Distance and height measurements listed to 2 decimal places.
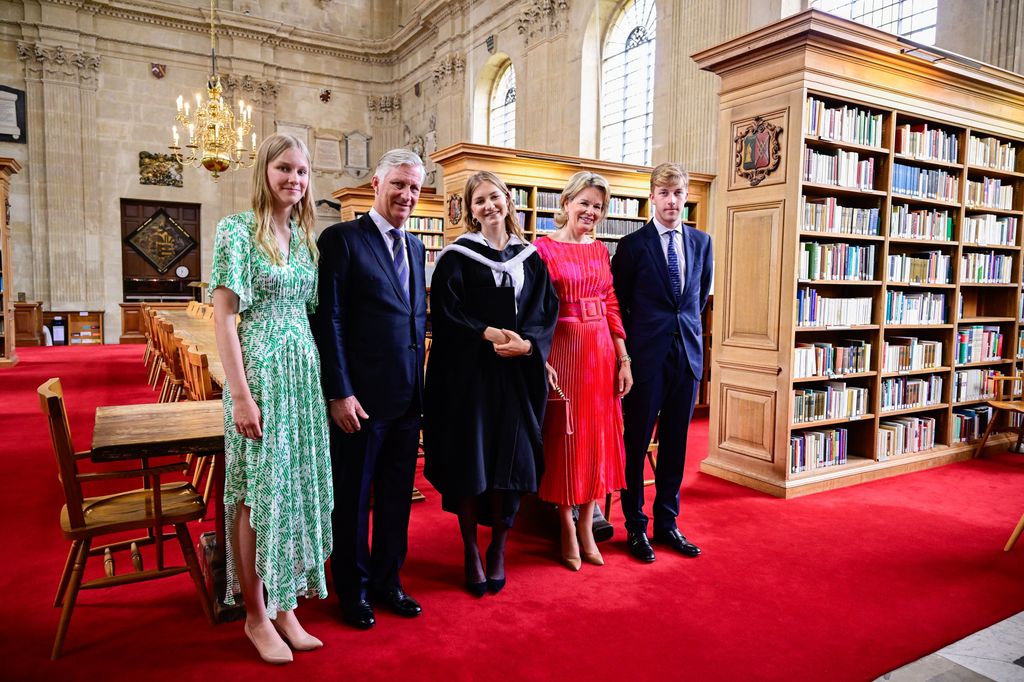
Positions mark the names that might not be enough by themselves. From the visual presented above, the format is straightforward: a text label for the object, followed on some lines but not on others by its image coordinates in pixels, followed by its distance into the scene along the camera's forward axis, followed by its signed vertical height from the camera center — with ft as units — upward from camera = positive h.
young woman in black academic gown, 8.97 -0.93
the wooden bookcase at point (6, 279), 31.13 +0.40
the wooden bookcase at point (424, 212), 38.37 +4.84
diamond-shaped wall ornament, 50.60 +3.70
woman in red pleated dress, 9.89 -0.86
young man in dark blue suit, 10.77 -0.73
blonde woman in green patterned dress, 7.06 -1.11
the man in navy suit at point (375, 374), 7.86 -0.94
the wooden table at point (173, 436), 7.52 -1.68
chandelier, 30.42 +7.63
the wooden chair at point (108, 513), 7.54 -2.71
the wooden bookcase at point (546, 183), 28.58 +5.07
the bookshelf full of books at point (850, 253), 14.03 +1.15
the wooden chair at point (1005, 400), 16.29 -2.35
